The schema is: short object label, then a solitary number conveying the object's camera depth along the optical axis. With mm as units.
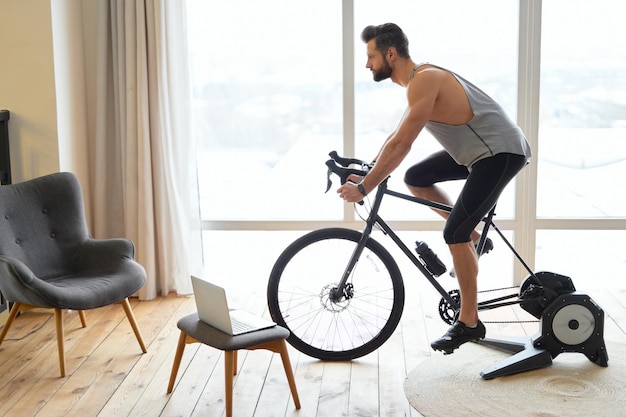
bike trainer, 3365
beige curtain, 4570
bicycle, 3434
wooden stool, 3057
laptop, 3109
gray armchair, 3594
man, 3236
